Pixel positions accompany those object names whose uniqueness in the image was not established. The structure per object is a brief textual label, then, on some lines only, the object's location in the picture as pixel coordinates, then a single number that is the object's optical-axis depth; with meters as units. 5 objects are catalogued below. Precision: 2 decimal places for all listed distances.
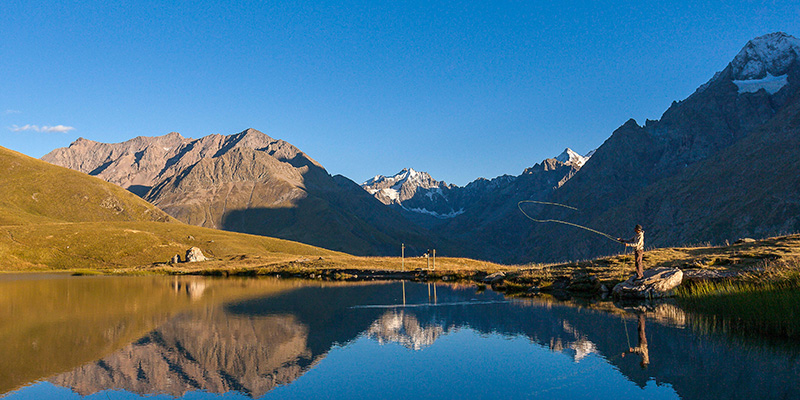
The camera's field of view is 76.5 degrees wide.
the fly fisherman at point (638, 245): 31.63
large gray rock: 35.78
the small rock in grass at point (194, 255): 124.25
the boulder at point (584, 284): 42.22
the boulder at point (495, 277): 54.69
